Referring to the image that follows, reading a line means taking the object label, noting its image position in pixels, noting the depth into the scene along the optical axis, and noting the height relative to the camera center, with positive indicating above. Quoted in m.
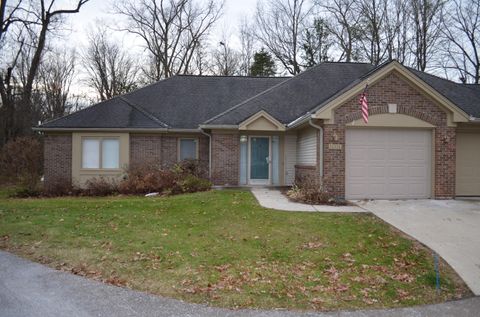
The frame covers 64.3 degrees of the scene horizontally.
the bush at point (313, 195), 11.84 -1.15
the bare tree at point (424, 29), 28.52 +9.94
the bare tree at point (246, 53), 35.12 +9.84
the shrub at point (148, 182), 15.20 -0.93
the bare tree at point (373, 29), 29.94 +10.32
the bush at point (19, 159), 19.86 -0.03
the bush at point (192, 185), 14.55 -1.00
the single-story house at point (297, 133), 12.57 +1.03
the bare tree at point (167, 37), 33.31 +10.76
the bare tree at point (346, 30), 30.88 +10.65
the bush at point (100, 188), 15.67 -1.21
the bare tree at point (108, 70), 36.75 +8.62
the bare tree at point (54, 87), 35.28 +6.86
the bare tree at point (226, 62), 34.50 +8.83
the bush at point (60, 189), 15.88 -1.28
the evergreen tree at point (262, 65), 32.66 +8.06
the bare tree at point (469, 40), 28.16 +8.99
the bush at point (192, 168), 16.05 -0.39
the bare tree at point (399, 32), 29.58 +9.94
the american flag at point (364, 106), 11.69 +1.64
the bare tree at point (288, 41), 33.25 +10.44
